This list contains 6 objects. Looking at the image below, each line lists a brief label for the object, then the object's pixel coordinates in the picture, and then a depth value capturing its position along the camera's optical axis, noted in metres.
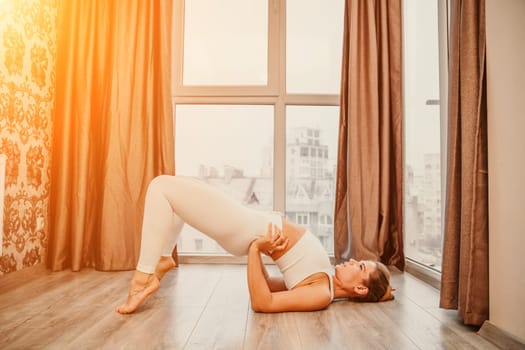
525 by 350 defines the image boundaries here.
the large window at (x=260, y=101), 3.20
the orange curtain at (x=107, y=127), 2.73
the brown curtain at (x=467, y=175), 1.52
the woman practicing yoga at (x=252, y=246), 1.72
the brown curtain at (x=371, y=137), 2.85
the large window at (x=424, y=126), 2.45
